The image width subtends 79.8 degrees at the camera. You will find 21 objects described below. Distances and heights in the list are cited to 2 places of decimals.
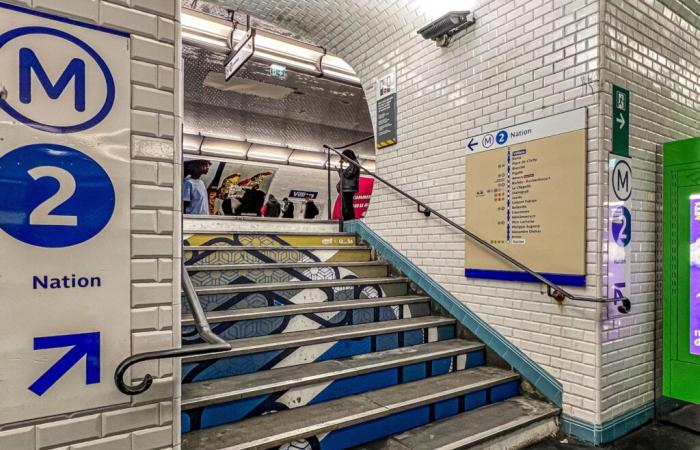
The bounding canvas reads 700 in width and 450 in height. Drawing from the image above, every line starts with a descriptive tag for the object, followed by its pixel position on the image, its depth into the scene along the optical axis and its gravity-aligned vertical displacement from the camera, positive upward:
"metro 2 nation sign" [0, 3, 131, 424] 1.28 +0.04
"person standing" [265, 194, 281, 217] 10.88 +0.51
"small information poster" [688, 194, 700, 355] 2.87 -0.31
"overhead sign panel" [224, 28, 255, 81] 5.18 +2.19
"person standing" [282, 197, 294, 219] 11.61 +0.54
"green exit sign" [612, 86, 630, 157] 2.84 +0.74
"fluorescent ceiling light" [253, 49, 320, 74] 5.54 +2.31
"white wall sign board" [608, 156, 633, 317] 2.81 -0.03
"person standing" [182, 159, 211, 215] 6.14 +0.45
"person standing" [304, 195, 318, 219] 12.01 +0.50
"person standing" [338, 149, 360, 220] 5.52 +0.53
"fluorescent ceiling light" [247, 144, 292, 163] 10.78 +1.95
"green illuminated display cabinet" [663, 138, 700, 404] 2.88 -0.29
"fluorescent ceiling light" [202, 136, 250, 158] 10.12 +1.97
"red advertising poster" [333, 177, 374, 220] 8.54 +0.65
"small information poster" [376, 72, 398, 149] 4.48 +1.27
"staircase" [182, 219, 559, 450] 2.39 -0.96
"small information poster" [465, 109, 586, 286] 2.87 +0.23
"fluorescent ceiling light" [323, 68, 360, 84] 6.22 +2.33
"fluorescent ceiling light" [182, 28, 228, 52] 5.23 +2.38
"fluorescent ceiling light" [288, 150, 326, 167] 11.45 +1.92
